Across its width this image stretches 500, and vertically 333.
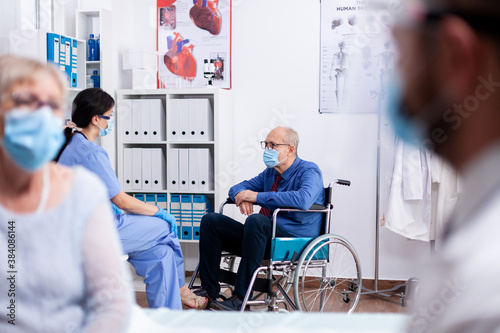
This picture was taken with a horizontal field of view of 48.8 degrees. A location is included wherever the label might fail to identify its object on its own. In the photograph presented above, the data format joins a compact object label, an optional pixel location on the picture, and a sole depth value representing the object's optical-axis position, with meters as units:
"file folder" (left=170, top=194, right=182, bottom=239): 3.61
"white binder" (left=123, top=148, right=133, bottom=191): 3.65
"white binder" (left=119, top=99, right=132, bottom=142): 3.65
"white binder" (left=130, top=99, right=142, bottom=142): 3.64
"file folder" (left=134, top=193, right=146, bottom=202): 3.65
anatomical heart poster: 3.91
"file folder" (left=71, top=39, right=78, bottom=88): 3.10
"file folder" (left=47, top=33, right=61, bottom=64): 2.83
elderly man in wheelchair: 2.70
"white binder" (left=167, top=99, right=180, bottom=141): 3.61
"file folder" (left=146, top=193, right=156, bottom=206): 3.63
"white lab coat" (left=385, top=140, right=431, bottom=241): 3.22
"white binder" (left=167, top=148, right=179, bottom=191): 3.60
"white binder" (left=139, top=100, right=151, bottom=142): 3.64
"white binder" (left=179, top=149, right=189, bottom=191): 3.58
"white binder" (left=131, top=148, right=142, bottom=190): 3.65
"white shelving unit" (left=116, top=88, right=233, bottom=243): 3.57
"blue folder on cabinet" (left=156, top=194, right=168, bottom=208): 3.64
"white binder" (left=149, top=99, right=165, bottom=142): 3.62
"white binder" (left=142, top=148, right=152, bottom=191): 3.63
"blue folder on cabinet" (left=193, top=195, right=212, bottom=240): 3.57
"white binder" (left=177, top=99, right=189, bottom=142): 3.58
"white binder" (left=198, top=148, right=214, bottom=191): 3.55
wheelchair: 2.61
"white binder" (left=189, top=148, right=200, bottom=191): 3.57
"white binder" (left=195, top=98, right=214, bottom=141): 3.56
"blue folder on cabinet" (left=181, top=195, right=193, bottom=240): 3.59
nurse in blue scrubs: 1.93
